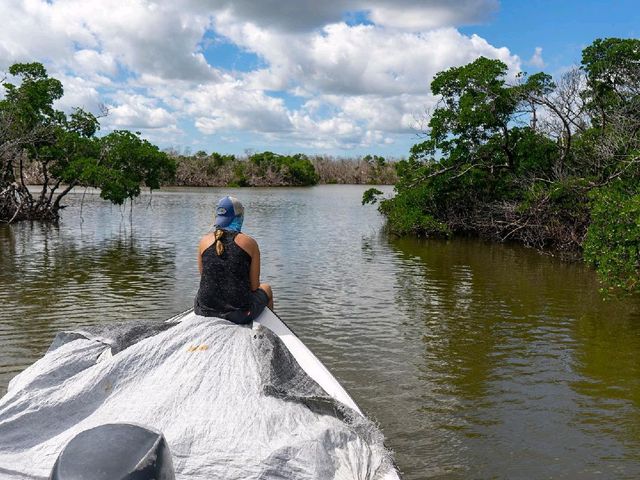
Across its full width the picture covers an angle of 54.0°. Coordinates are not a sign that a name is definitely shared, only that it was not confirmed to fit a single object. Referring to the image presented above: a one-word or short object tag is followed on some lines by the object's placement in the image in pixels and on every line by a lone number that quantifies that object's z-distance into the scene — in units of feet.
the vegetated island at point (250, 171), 270.67
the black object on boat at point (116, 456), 8.93
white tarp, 13.60
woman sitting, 19.52
